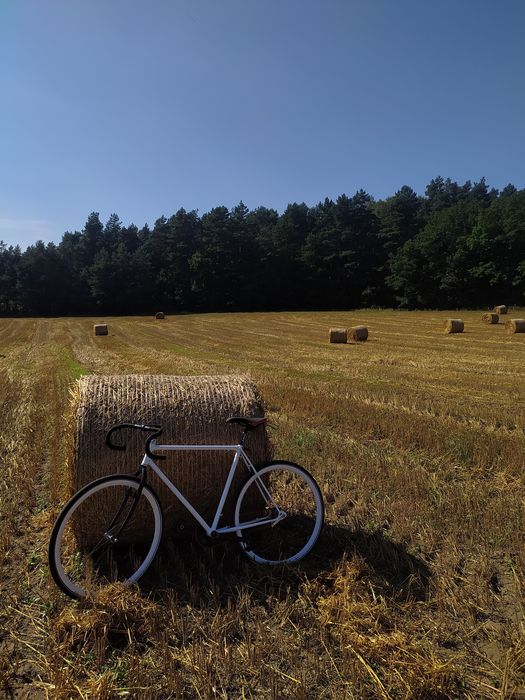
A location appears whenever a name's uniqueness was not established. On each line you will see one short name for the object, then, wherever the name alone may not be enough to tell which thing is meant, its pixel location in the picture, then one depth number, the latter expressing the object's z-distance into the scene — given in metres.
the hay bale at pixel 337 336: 23.09
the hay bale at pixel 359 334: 24.31
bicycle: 3.62
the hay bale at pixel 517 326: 26.86
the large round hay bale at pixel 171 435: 3.96
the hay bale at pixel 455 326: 27.48
